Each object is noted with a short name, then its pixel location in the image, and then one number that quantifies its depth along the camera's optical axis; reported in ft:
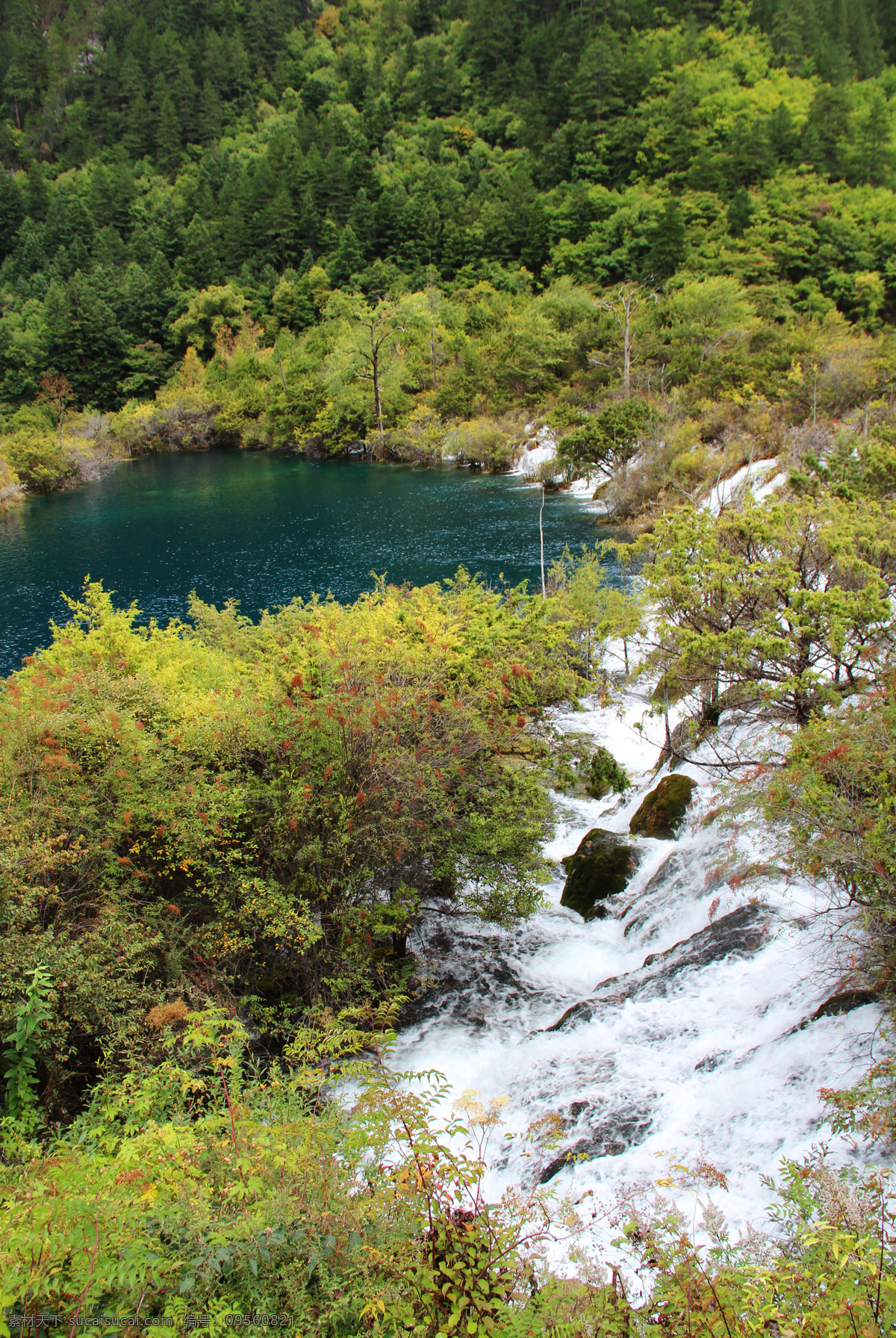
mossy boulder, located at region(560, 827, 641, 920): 41.83
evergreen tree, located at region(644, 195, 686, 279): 196.54
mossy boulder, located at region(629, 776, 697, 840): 44.34
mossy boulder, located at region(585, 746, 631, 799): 52.49
